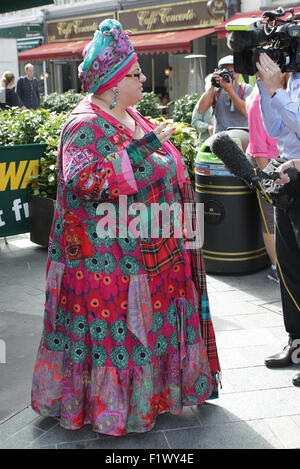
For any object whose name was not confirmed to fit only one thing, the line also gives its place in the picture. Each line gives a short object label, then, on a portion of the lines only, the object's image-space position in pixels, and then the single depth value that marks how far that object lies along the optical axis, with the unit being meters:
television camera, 3.01
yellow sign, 6.12
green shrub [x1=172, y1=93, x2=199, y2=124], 11.99
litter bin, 5.34
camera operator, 3.04
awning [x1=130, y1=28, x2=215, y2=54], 18.45
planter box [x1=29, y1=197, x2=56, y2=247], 6.14
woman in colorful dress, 2.67
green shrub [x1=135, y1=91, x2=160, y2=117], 14.23
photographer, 5.91
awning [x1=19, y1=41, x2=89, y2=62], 22.98
